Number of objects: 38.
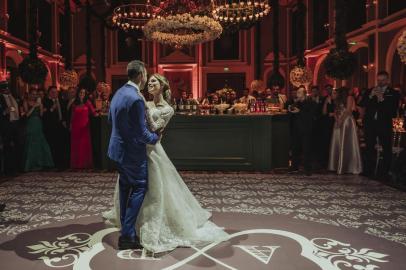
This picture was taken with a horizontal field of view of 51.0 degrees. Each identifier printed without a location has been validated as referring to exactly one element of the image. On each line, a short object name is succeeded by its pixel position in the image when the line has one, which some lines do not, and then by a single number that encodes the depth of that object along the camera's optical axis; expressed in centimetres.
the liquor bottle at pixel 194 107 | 744
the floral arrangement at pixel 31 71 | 793
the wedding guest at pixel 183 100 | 765
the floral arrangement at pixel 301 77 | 1019
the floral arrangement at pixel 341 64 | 700
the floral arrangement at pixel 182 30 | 738
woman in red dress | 748
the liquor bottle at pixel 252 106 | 759
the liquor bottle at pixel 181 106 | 748
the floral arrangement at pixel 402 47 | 569
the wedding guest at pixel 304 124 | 693
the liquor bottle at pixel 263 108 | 751
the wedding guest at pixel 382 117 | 647
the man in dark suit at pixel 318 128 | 775
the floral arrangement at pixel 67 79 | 1103
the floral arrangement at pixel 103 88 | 1139
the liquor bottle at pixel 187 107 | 746
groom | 305
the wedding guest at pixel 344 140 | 689
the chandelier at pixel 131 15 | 844
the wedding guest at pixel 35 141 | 734
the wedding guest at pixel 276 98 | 787
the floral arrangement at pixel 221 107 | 745
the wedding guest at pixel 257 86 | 1188
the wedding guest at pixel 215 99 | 885
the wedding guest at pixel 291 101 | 772
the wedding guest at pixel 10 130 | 684
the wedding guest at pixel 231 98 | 867
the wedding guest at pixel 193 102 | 752
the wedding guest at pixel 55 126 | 771
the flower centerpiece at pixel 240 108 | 745
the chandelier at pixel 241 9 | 797
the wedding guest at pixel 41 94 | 760
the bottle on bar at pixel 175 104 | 720
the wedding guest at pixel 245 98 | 909
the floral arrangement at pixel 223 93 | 860
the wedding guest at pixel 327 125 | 762
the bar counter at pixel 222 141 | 728
